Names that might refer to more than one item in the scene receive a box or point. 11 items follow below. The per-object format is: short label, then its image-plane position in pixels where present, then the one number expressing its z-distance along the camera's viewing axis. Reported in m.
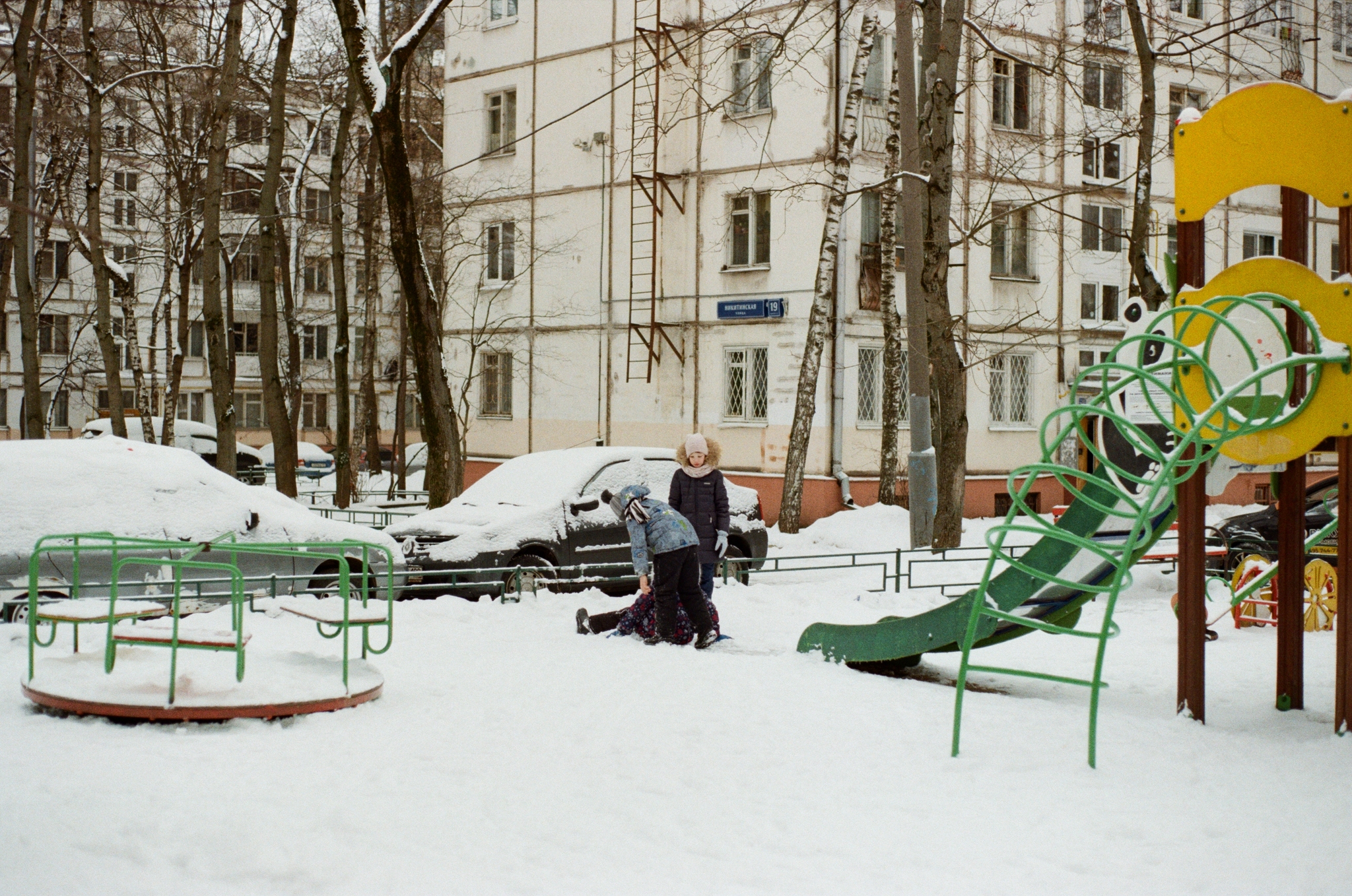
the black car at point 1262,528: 14.83
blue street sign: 25.31
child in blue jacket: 9.90
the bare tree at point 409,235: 15.49
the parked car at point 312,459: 40.97
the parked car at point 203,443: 37.28
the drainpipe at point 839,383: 24.78
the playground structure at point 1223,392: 6.89
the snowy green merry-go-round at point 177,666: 6.95
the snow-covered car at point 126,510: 10.15
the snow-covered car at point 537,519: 12.97
